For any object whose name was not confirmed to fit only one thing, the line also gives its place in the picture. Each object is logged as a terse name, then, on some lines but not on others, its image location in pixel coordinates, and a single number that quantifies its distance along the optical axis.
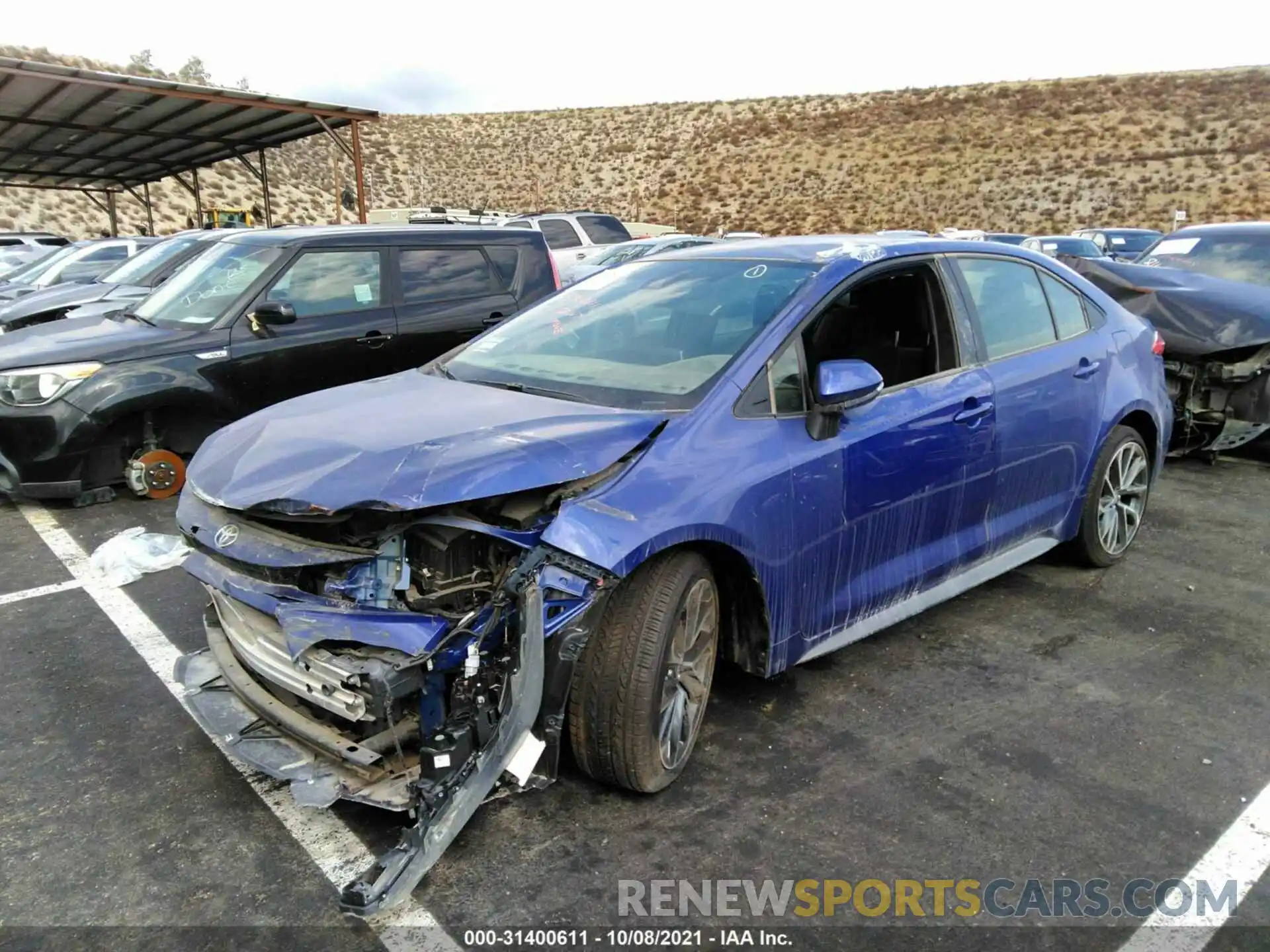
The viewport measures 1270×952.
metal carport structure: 13.77
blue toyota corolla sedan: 2.46
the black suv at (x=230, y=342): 5.67
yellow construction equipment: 22.27
